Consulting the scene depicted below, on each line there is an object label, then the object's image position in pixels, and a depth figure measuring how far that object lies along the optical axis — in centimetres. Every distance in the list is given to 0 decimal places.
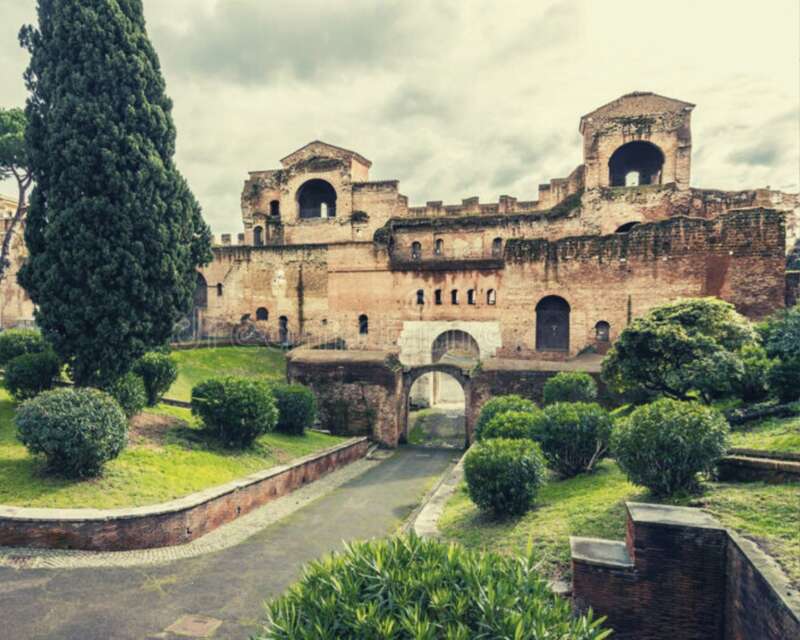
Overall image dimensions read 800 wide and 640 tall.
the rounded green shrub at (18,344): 1413
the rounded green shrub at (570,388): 1602
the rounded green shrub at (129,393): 1206
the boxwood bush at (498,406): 1411
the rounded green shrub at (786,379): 1029
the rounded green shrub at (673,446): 709
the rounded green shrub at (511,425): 1159
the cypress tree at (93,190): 1145
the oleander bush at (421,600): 342
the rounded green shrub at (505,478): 859
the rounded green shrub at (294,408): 1684
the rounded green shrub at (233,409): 1324
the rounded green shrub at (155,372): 1427
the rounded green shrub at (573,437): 1040
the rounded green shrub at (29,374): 1224
